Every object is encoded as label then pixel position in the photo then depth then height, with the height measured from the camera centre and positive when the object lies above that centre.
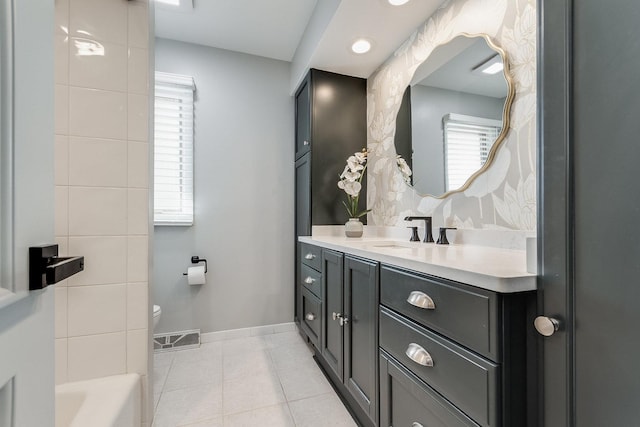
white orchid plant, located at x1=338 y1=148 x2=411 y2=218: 1.94 +0.28
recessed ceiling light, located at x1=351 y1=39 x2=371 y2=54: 1.91 +1.15
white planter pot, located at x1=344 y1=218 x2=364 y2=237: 2.06 -0.10
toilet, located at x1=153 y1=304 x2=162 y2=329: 1.93 -0.68
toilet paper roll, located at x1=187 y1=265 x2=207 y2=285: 2.22 -0.48
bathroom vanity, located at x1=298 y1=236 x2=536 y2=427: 0.69 -0.38
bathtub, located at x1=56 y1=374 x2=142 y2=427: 0.99 -0.70
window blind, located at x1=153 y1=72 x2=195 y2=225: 2.25 +0.52
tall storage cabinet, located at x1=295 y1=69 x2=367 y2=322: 2.25 +0.62
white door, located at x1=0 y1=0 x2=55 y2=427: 0.37 +0.02
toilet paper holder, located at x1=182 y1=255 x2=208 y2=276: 2.31 -0.38
